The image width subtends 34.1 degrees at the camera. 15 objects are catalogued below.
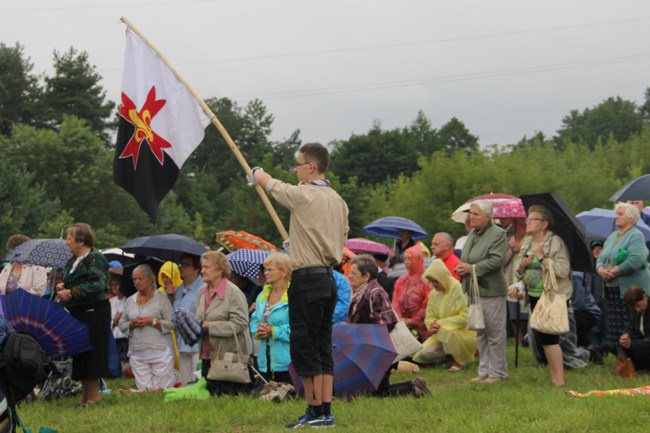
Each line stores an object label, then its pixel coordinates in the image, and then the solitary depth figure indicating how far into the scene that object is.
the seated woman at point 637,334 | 11.12
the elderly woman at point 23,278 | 12.98
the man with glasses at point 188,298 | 12.96
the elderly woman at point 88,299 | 10.65
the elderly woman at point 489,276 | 10.95
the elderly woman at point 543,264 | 10.48
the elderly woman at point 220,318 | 11.02
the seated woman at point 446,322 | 13.22
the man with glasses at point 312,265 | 8.12
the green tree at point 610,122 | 112.06
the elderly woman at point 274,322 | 11.02
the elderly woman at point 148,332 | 12.63
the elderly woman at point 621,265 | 11.27
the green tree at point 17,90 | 65.75
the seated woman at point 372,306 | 10.29
